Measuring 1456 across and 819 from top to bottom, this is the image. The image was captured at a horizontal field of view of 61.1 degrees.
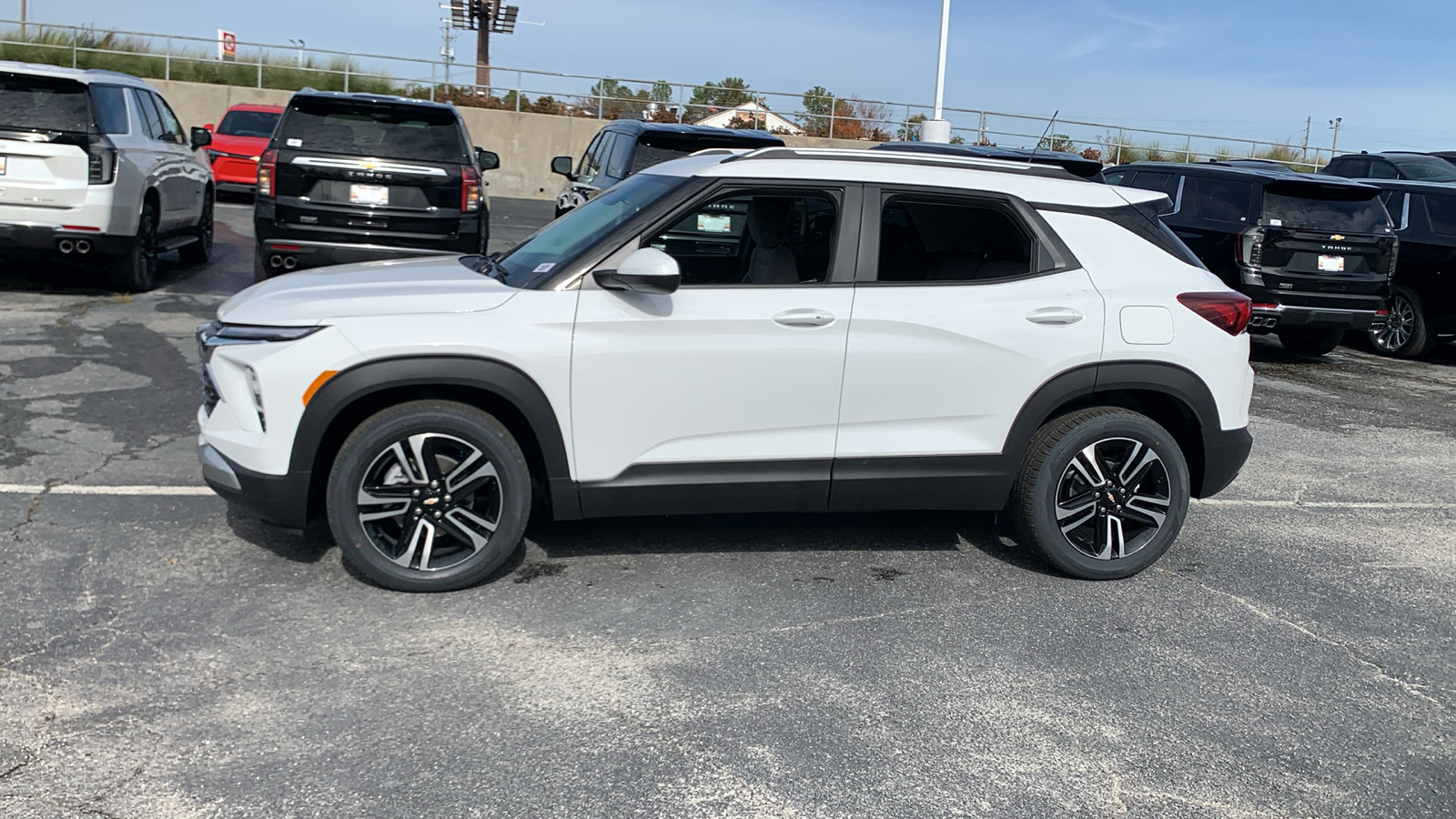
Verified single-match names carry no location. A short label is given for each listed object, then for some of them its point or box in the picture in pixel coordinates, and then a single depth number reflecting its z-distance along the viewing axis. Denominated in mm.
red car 21203
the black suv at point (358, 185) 10070
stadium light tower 45431
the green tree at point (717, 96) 32094
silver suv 10031
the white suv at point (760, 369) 4656
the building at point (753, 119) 32344
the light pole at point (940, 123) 22781
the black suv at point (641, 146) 11430
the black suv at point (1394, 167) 18391
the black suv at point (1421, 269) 12992
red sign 30156
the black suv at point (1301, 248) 11664
